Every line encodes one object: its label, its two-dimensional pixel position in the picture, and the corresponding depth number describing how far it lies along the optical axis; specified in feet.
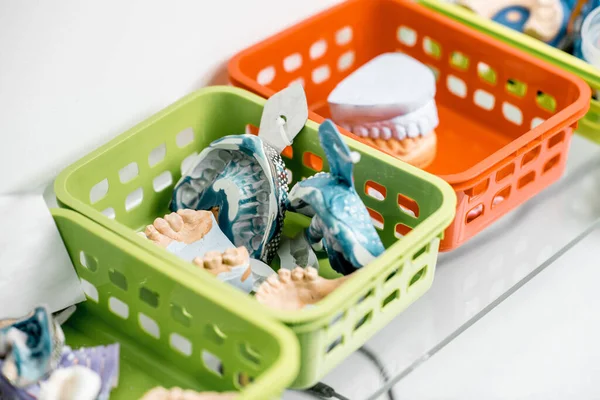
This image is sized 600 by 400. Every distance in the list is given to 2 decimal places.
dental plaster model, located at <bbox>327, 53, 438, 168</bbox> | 3.09
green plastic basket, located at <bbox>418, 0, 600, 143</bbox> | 3.15
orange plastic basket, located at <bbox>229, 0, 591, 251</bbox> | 3.00
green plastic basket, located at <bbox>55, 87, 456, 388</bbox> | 2.65
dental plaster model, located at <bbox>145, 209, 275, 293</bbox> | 2.77
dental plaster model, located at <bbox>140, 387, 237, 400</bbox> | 2.61
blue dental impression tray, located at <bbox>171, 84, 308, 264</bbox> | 2.89
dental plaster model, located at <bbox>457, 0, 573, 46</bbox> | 3.35
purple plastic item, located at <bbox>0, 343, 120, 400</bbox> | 2.69
